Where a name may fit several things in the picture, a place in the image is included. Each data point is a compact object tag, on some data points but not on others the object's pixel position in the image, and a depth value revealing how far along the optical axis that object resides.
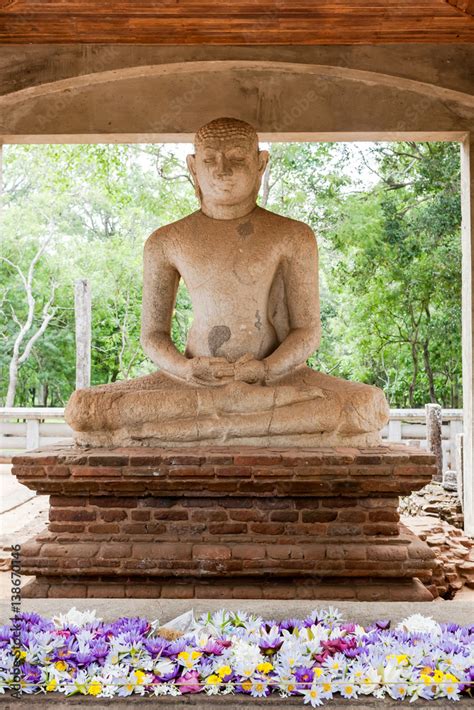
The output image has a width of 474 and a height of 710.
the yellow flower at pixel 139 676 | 2.16
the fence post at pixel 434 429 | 8.24
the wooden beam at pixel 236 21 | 5.43
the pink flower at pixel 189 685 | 2.15
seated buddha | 4.10
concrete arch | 6.23
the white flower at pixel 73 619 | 2.55
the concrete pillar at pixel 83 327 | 9.95
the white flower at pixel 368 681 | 2.14
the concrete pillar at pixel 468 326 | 6.26
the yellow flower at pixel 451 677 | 2.14
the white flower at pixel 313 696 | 2.07
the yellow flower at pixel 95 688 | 2.12
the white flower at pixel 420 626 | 2.50
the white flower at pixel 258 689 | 2.13
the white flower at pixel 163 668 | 2.21
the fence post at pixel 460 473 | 6.83
